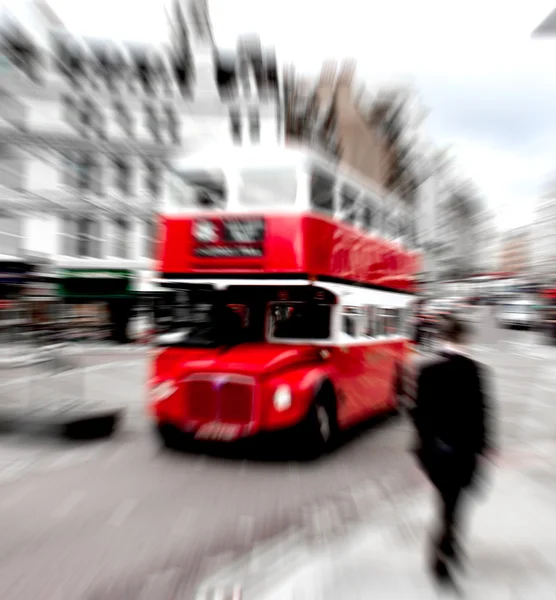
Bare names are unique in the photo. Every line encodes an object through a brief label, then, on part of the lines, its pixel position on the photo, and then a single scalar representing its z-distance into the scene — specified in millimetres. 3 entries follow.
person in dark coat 3801
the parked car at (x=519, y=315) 45062
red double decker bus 7203
